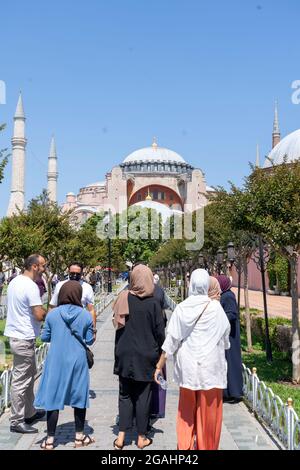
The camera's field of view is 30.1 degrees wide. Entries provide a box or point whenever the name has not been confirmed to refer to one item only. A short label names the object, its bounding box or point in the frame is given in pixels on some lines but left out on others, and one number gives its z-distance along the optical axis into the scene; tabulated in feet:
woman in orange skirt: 14.15
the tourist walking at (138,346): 16.61
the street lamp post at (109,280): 119.06
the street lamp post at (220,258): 55.26
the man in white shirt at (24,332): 18.28
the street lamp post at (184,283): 90.28
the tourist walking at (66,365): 16.44
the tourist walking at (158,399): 19.29
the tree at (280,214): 26.23
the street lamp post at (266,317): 33.01
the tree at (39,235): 41.88
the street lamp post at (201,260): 70.15
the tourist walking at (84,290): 22.08
